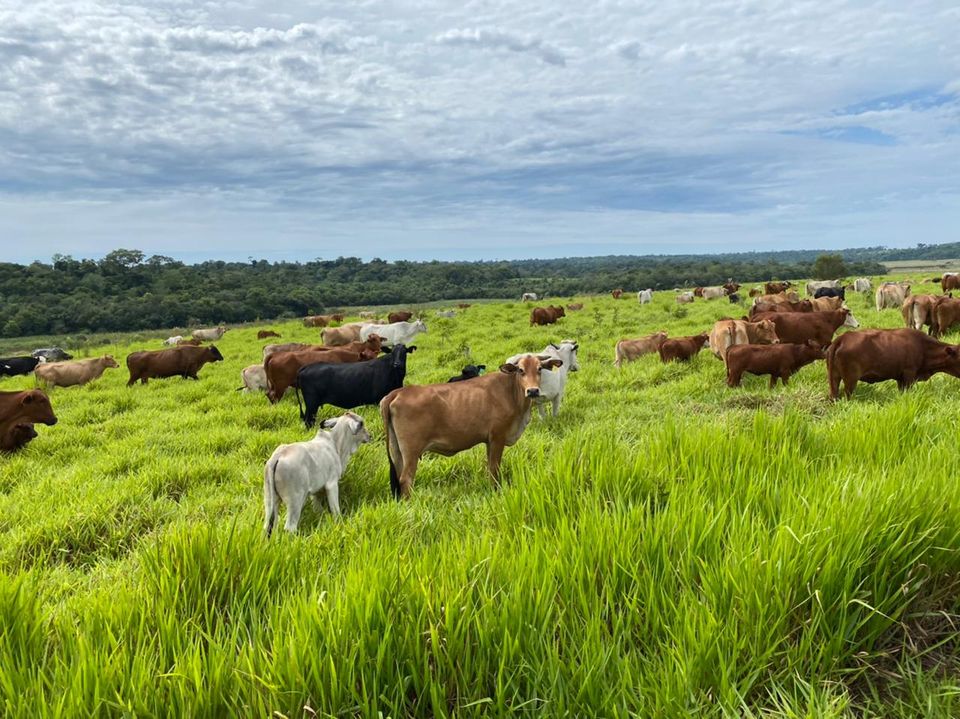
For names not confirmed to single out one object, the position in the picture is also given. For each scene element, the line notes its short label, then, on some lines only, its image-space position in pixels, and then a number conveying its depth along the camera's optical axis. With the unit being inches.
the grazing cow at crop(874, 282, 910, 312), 830.5
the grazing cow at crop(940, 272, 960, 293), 1042.6
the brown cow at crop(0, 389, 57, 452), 328.8
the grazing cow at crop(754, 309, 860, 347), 512.7
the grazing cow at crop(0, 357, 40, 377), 848.9
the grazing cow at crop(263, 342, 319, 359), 622.6
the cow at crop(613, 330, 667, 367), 529.9
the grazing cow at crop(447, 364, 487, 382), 306.6
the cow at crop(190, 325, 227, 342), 1336.1
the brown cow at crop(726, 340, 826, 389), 369.4
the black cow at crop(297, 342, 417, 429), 372.2
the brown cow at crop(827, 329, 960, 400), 301.7
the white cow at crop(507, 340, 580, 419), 342.0
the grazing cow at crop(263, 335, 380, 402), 444.5
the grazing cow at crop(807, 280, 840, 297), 1220.5
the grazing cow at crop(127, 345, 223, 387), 623.2
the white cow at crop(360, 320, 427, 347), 889.5
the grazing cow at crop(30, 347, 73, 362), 1027.3
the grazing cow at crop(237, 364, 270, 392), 525.0
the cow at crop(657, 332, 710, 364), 489.1
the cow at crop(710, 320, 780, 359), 469.7
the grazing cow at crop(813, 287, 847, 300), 1055.0
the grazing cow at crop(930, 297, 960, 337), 511.2
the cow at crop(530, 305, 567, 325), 980.6
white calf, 186.4
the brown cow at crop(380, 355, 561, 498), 221.5
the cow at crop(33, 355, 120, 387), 652.7
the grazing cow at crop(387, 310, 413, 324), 1211.9
